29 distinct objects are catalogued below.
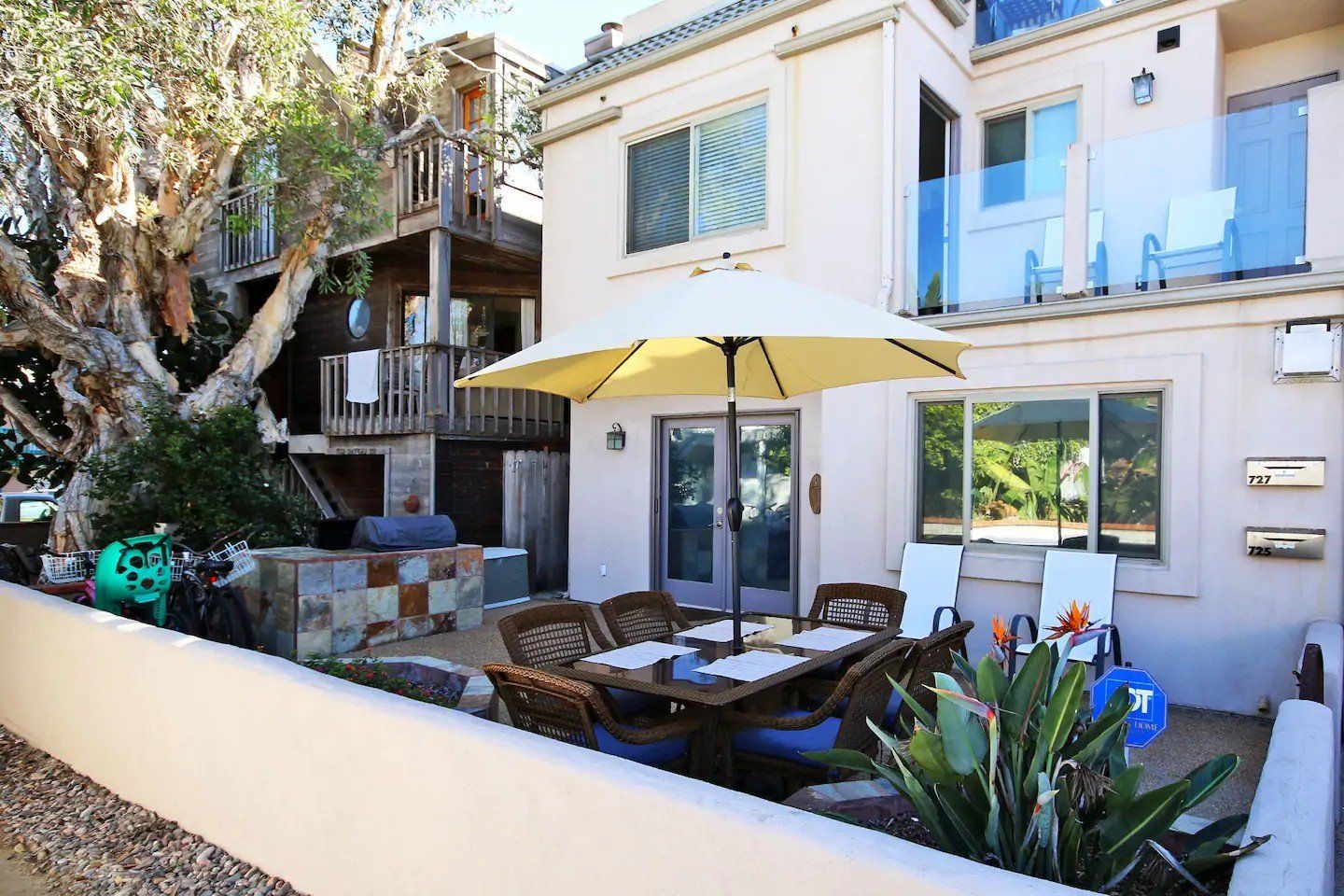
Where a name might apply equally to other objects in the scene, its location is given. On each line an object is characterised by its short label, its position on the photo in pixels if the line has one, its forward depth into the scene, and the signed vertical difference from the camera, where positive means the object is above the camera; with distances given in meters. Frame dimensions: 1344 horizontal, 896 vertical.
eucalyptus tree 7.54 +2.88
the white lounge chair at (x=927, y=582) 6.67 -1.05
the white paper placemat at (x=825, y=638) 4.23 -0.97
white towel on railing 11.60 +0.89
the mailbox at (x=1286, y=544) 5.49 -0.59
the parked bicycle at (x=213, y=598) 6.41 -1.19
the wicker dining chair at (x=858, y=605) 5.10 -0.95
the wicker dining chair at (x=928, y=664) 3.71 -0.96
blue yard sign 3.20 -0.97
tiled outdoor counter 6.96 -1.33
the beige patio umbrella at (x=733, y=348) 3.66 +0.50
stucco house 5.71 +1.35
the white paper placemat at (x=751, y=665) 3.62 -0.96
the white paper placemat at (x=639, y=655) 3.93 -0.99
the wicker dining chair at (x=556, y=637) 4.12 -0.98
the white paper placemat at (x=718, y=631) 4.56 -1.00
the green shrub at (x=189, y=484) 7.60 -0.39
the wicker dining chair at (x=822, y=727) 3.45 -1.18
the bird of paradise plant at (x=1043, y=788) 2.22 -0.93
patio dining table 3.35 -0.97
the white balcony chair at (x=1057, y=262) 6.36 +1.43
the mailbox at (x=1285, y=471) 5.48 -0.12
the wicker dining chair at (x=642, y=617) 4.69 -0.97
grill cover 7.73 -0.82
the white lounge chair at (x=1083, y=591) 5.76 -0.99
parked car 12.83 -1.03
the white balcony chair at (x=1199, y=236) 5.87 +1.50
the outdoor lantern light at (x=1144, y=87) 7.82 +3.31
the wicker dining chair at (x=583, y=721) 3.18 -1.08
